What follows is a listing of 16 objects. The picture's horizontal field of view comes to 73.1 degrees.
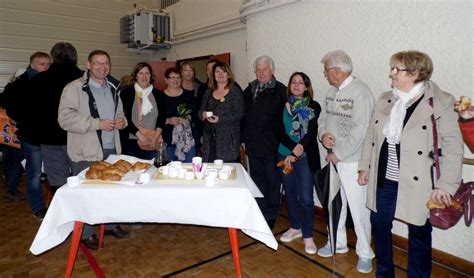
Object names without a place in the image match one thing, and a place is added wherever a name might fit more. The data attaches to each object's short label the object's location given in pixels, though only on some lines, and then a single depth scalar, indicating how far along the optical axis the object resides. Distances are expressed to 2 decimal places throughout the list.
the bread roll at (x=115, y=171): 1.95
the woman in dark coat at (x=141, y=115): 2.83
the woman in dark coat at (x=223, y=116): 2.82
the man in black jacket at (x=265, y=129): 2.71
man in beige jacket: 2.31
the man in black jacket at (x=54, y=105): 2.59
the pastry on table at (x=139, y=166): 2.18
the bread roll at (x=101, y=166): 2.00
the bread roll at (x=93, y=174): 1.93
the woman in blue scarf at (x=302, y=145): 2.49
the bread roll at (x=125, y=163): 2.10
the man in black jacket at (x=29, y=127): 3.03
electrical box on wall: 6.32
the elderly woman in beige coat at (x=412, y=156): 1.68
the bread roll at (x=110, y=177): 1.91
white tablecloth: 1.78
